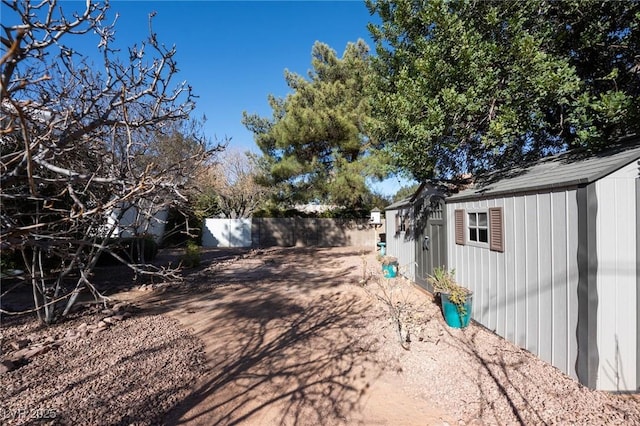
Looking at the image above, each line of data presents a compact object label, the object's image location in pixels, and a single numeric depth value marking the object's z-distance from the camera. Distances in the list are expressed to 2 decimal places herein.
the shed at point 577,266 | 3.02
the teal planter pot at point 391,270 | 8.52
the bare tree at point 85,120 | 1.65
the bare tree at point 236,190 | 19.53
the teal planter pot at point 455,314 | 4.57
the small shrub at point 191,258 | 10.52
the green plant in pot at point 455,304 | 4.53
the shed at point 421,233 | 6.43
